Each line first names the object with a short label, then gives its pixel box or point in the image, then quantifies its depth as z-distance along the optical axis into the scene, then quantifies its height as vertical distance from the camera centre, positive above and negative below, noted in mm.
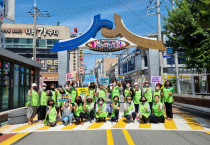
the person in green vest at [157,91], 8477 -444
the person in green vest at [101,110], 7789 -1211
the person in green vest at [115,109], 7805 -1167
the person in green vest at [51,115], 7311 -1311
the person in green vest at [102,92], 8625 -482
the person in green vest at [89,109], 7861 -1153
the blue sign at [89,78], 13688 +302
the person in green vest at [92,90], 8578 -398
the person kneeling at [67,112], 7626 -1243
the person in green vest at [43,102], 8183 -871
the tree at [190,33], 10477 +3027
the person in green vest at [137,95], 8516 -621
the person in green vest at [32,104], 7918 -925
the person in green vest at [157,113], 7456 -1303
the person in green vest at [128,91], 8523 -442
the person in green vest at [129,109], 7731 -1152
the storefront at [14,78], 8734 +242
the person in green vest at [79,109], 7727 -1142
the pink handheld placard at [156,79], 14133 +190
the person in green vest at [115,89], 8840 -345
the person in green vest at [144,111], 7477 -1209
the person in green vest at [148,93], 8773 -550
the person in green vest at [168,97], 8164 -707
